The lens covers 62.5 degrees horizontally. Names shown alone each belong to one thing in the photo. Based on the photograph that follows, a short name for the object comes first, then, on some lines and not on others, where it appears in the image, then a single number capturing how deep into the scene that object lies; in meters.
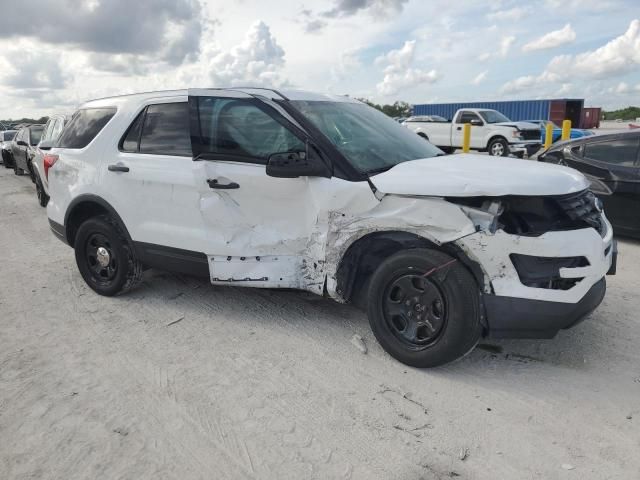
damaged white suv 3.09
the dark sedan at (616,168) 6.18
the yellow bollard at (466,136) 17.86
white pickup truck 17.78
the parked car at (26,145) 13.72
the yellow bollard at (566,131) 16.44
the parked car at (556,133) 19.25
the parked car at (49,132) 10.76
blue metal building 31.61
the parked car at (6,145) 19.03
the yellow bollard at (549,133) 17.78
